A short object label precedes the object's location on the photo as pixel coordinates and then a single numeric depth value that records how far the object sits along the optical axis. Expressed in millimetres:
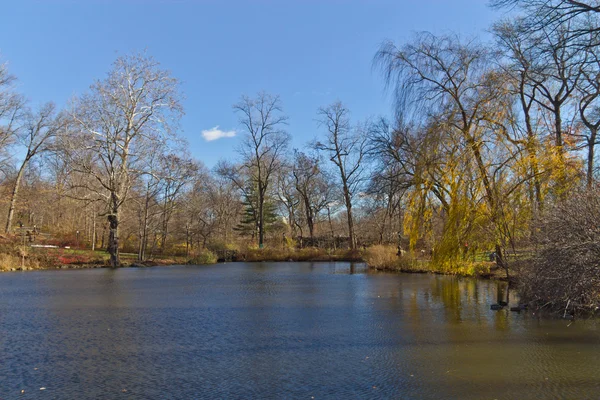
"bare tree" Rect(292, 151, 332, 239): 49219
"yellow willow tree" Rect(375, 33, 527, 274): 17109
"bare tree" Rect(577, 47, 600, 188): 17078
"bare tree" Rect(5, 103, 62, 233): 41219
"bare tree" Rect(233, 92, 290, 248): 46362
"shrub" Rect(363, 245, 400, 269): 25469
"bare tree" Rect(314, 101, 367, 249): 43562
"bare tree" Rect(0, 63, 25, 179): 37156
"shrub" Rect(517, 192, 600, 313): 9266
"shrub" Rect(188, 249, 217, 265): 34625
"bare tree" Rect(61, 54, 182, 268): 28859
